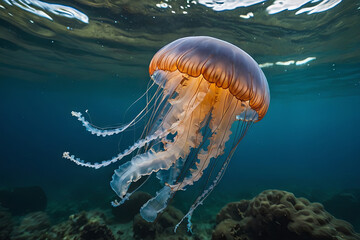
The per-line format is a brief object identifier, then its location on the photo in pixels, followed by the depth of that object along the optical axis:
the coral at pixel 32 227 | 4.44
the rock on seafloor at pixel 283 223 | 2.48
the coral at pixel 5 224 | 4.65
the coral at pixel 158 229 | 4.36
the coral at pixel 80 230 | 3.43
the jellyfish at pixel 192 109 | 1.62
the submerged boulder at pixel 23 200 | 7.93
